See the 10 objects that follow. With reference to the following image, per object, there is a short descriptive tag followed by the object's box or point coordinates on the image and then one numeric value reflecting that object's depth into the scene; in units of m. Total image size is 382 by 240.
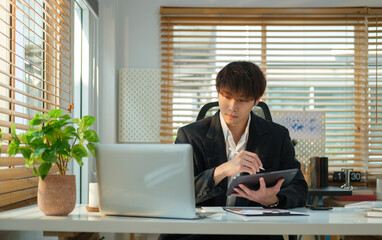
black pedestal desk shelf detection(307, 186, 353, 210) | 3.61
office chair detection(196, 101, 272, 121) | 2.54
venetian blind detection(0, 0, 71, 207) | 1.96
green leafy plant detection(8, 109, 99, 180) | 1.63
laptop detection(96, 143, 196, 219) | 1.56
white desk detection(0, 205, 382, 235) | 1.47
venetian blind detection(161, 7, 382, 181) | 4.44
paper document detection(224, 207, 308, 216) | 1.68
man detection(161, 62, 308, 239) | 2.10
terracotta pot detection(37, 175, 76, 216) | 1.63
